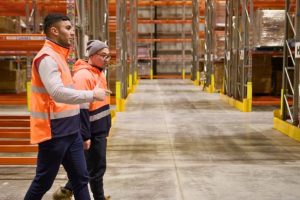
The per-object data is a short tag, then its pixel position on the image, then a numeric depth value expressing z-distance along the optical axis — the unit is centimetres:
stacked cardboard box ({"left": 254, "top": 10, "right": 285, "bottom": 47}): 1420
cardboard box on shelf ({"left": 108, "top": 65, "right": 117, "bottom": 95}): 1606
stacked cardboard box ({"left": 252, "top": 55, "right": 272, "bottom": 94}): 1602
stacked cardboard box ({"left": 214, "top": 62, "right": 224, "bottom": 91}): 1967
